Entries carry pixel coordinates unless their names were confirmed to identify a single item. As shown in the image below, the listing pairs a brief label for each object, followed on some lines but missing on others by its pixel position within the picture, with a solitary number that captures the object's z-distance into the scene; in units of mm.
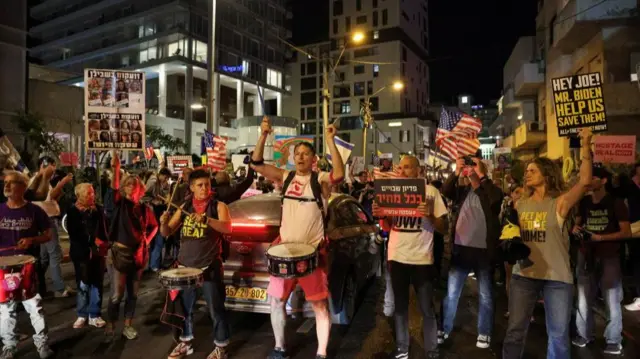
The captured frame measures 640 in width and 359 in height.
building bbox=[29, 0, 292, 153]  51438
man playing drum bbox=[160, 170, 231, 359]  4832
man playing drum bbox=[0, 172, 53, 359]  4629
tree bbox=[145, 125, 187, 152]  39469
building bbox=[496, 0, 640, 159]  19797
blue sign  52838
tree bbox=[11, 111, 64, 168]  25516
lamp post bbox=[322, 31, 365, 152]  16094
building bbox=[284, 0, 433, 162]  71875
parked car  5531
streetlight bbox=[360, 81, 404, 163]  25312
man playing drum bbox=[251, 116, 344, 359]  4692
